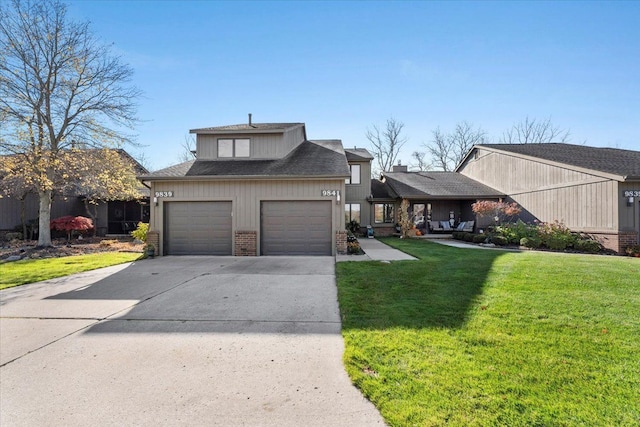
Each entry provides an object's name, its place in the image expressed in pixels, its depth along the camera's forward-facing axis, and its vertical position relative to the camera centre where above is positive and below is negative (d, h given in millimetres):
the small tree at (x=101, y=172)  13797 +1929
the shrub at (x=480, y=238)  14648 -1091
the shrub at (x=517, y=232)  13366 -735
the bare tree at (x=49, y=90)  12641 +5260
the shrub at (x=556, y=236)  12156 -826
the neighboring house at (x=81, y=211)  17891 +182
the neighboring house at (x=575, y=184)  11227 +1281
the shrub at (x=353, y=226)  19045 -693
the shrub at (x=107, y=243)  14947 -1418
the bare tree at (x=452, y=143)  36531 +8387
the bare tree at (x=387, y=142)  36094 +8377
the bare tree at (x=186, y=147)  36812 +7900
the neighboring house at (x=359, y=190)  19953 +1568
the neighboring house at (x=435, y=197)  18448 +1057
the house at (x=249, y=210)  11594 +167
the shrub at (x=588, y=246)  11633 -1155
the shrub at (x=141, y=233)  15000 -883
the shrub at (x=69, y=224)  16938 -523
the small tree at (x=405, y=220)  17812 -309
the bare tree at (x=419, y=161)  37906 +6451
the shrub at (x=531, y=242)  12677 -1105
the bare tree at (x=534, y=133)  34500 +9231
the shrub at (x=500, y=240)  13461 -1088
